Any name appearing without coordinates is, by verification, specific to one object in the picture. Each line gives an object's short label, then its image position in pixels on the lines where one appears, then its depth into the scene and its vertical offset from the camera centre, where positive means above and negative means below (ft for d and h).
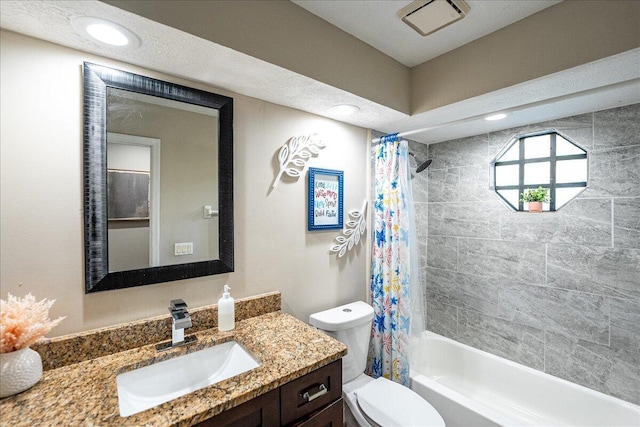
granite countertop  2.77 -1.98
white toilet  5.08 -3.56
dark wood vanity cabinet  3.19 -2.37
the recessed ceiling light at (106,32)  3.25 +2.10
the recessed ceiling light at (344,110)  5.81 +2.09
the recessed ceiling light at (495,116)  5.51 +1.85
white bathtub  5.76 -4.17
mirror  3.92 +0.44
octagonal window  6.59 +1.05
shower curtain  6.65 -1.36
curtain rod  6.40 +1.79
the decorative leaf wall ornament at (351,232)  6.83 -0.53
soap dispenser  4.69 -1.67
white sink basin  3.63 -2.28
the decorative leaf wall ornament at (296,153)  5.76 +1.17
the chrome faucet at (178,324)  4.07 -1.60
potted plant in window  6.93 +0.33
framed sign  6.23 +0.25
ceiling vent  4.27 +3.05
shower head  7.29 +1.14
